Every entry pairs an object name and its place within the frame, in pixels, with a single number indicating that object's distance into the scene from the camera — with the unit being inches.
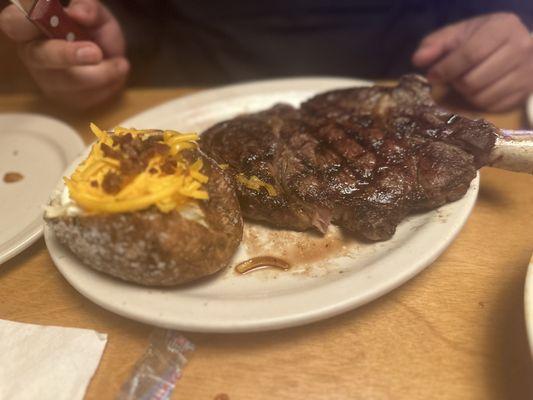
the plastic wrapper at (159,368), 10.5
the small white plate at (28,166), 14.3
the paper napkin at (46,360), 10.4
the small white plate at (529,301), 9.0
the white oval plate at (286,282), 10.9
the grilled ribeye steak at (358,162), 13.3
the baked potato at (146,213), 10.9
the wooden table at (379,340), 10.6
